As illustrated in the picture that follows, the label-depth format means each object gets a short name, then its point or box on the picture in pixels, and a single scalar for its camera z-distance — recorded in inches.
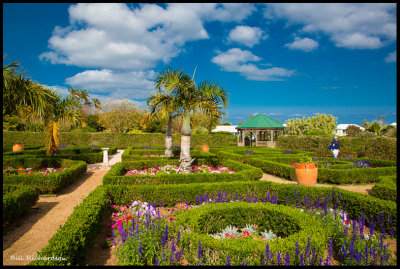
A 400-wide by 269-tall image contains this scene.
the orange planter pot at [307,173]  319.3
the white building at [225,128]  2290.4
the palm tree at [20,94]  297.7
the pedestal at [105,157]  530.9
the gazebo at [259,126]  1024.9
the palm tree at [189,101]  367.9
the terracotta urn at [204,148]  732.0
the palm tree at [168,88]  359.9
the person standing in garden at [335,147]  599.2
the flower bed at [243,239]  124.5
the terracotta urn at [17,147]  622.3
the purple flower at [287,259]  112.5
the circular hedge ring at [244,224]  124.5
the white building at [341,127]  2600.9
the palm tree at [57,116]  426.6
